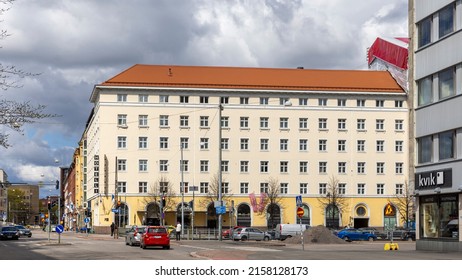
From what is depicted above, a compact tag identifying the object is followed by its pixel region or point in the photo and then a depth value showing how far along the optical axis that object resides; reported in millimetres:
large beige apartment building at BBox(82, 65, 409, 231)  109625
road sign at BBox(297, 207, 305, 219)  43062
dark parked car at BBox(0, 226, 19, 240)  67438
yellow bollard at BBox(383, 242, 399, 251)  47281
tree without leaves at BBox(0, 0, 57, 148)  23328
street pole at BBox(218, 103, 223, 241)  61241
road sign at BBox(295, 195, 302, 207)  48006
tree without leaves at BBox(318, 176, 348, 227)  110750
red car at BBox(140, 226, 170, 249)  45500
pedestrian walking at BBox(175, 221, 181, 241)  63181
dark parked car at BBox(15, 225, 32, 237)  79250
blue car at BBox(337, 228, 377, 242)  72875
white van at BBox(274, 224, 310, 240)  73562
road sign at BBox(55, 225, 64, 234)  49753
